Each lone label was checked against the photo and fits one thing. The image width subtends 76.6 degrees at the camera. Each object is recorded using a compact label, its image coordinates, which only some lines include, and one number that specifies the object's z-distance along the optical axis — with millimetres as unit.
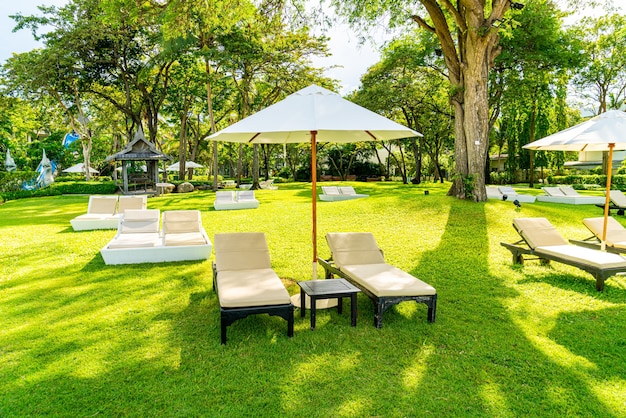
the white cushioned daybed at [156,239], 7766
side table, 4785
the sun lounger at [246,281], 4375
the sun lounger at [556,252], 6078
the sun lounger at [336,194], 19062
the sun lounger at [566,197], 17281
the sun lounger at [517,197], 17244
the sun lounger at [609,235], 7750
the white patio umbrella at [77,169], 40281
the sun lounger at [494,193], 17375
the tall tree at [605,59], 28469
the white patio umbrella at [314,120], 4668
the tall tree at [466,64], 12023
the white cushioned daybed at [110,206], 11520
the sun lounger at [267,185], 28528
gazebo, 23000
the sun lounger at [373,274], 4809
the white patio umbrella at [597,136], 6789
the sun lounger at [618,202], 14070
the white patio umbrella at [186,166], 33838
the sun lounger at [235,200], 16094
